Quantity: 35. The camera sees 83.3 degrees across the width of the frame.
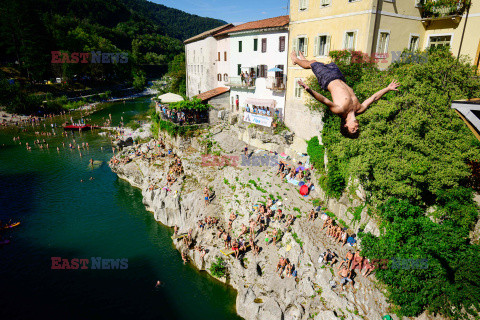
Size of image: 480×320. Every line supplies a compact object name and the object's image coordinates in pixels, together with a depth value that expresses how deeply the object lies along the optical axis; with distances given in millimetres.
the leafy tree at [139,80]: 89525
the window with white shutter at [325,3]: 19728
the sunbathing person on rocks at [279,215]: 18819
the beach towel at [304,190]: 20572
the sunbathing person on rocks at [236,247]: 18061
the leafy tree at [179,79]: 56281
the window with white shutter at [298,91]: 23995
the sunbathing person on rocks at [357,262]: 15053
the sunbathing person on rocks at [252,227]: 18900
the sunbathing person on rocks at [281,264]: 16266
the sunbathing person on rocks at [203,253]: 19689
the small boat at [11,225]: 24353
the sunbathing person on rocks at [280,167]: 22859
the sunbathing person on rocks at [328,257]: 15609
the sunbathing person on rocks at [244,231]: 19562
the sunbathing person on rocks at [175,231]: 23569
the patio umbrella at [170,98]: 38875
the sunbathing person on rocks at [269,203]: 19820
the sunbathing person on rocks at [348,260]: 14956
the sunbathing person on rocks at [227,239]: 19250
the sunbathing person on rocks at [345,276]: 14562
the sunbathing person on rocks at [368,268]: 14777
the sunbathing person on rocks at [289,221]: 18234
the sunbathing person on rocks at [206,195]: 23422
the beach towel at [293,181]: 21641
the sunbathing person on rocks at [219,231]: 20461
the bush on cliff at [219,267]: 18719
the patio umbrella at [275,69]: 24202
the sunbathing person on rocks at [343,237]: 16719
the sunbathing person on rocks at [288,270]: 16016
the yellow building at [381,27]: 17266
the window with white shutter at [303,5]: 21692
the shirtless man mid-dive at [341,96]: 4859
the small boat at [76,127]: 51031
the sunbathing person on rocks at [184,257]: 20750
